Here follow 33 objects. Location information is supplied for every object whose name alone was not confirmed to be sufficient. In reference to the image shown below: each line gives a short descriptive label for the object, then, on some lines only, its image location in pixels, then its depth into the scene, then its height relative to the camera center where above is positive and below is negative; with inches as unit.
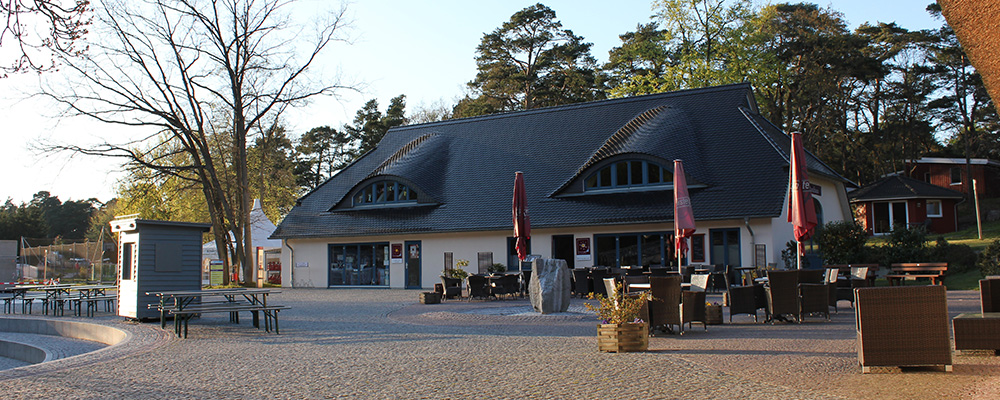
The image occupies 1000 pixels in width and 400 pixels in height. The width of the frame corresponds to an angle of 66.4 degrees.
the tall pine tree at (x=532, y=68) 1744.6 +434.4
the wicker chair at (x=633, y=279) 515.5 -17.3
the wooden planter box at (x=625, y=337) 339.6 -37.0
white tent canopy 1422.2 +63.4
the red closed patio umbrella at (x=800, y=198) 504.4 +34.6
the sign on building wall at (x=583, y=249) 946.7 +6.8
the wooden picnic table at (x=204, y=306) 458.0 -27.7
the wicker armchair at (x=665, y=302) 396.8 -25.7
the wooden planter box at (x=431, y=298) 730.2 -38.5
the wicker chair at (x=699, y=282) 480.4 -19.3
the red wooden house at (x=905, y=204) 1432.1 +83.6
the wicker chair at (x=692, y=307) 413.4 -30.0
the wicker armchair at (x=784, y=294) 442.3 -25.3
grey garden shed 554.6 +2.6
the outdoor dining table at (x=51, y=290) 670.5 -22.9
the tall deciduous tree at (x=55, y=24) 254.2 +82.1
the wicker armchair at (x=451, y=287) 754.9 -29.6
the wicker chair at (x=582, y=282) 744.3 -26.8
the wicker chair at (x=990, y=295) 324.8 -20.8
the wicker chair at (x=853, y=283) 516.5 -23.7
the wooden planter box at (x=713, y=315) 459.8 -38.1
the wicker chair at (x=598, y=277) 727.7 -21.9
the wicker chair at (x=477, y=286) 746.2 -28.8
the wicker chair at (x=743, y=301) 454.0 -29.7
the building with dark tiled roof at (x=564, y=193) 885.2 +81.4
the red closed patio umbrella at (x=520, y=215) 690.2 +37.0
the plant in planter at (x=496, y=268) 856.7 -13.5
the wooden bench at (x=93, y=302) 638.5 -32.5
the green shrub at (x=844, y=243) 844.0 +6.9
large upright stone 553.3 -22.5
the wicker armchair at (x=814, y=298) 444.1 -28.0
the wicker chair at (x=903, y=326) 256.8 -26.4
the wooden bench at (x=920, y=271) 679.1 -21.2
